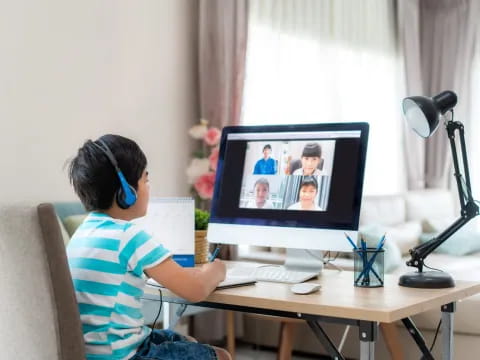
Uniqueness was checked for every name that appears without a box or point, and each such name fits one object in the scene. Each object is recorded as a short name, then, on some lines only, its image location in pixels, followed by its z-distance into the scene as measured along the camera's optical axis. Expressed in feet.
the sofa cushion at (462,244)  14.67
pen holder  6.62
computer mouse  6.18
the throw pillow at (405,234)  14.10
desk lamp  6.63
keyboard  6.95
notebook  6.57
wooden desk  5.50
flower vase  7.91
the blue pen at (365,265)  6.62
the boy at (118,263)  5.60
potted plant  12.01
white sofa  9.88
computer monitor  7.18
